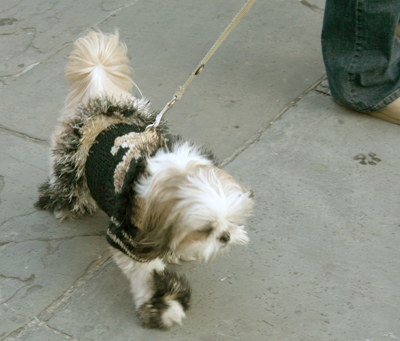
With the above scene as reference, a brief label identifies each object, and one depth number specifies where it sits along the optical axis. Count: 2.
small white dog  2.11
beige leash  2.78
